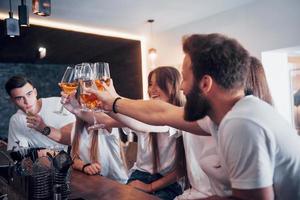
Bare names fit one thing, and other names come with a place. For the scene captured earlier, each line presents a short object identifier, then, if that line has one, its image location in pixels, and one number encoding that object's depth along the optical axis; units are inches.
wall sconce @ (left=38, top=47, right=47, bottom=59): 187.9
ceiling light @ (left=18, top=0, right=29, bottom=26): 98.8
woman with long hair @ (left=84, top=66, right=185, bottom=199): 72.9
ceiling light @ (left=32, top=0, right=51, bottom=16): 89.0
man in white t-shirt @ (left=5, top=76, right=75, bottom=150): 100.8
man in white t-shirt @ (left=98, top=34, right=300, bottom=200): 32.7
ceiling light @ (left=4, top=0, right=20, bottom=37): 103.3
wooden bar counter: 45.6
